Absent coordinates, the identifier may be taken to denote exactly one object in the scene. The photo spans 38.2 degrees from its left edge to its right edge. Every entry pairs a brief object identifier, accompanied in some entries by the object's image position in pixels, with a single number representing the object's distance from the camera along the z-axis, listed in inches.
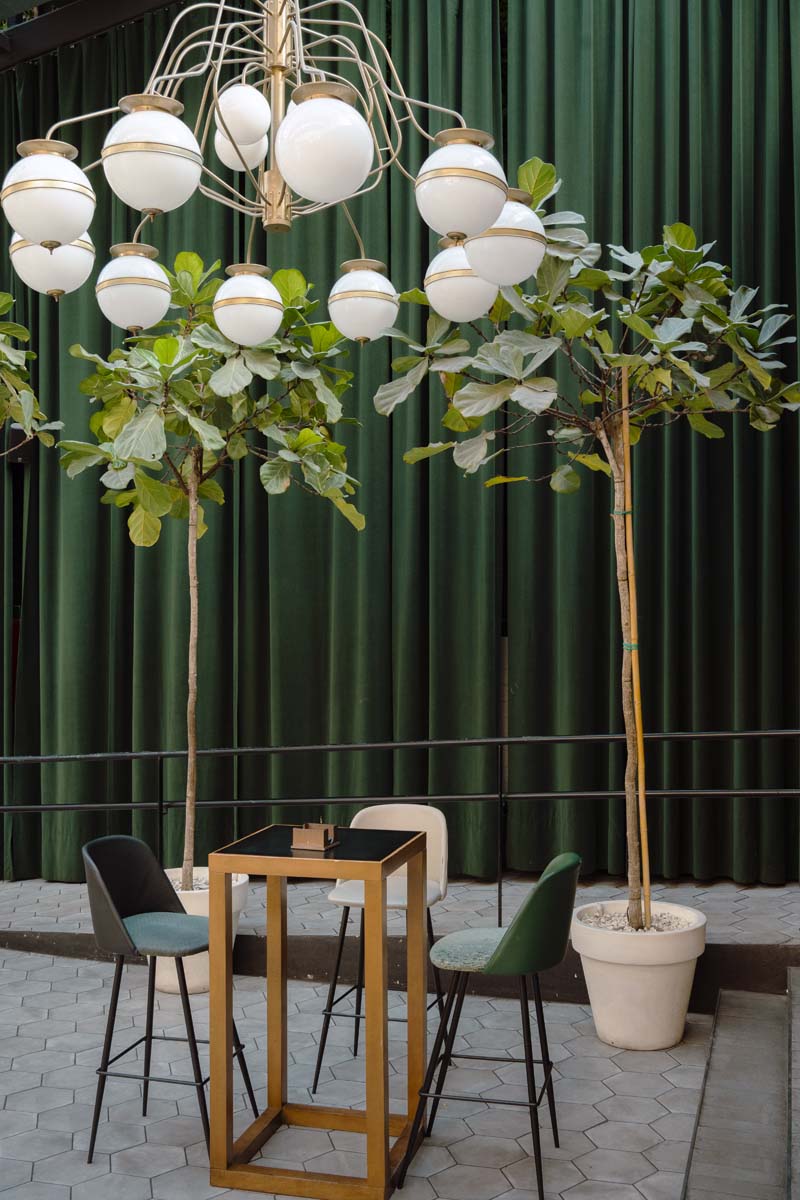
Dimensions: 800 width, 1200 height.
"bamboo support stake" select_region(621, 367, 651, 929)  140.3
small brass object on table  112.5
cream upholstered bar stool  142.7
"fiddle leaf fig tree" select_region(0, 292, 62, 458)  156.9
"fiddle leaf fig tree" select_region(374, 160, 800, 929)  128.0
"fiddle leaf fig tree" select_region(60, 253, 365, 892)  148.1
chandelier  81.6
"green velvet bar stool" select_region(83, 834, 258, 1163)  118.6
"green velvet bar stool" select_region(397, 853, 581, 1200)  108.3
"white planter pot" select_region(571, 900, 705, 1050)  137.8
